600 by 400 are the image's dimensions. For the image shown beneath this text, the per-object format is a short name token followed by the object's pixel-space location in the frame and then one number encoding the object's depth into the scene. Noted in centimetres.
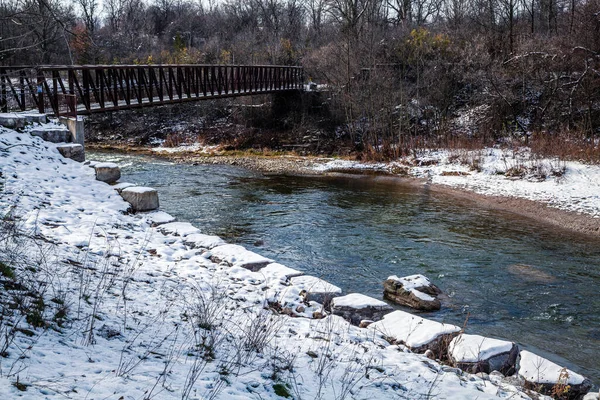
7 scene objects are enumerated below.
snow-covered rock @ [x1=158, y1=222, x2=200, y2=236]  966
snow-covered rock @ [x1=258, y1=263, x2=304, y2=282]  793
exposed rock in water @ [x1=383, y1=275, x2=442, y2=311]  822
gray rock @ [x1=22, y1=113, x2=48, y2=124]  1341
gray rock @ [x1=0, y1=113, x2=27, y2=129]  1270
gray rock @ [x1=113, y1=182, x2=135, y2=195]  1146
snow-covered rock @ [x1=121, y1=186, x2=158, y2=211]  1091
